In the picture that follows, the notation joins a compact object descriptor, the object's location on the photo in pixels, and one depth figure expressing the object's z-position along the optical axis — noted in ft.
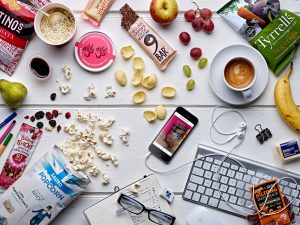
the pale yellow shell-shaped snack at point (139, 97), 5.01
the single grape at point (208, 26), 4.96
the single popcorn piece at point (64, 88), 5.02
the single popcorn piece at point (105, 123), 5.01
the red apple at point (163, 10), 4.85
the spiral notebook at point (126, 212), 4.93
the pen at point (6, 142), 5.04
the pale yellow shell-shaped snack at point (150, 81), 4.97
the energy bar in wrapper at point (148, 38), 4.97
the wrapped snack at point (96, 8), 4.97
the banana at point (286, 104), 4.90
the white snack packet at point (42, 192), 4.77
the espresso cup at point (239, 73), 4.84
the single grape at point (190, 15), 4.96
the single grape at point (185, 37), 4.97
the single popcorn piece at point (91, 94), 5.01
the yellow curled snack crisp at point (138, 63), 5.01
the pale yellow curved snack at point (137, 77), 5.01
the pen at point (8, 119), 5.05
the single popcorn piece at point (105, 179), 5.00
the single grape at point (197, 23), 4.95
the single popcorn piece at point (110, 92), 5.02
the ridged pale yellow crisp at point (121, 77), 4.98
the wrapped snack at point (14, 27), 4.95
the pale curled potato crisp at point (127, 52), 5.01
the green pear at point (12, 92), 4.86
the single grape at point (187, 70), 4.99
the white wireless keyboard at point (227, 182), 4.98
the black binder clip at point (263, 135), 4.98
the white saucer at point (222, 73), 4.93
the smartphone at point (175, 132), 4.99
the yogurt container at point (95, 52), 5.00
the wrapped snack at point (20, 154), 5.01
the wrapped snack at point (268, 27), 4.92
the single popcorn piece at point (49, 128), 5.04
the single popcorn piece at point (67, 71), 5.03
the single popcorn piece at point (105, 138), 5.00
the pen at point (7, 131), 5.04
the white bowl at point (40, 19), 4.87
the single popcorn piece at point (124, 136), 5.01
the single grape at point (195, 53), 4.96
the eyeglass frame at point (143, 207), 4.91
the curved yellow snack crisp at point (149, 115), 5.02
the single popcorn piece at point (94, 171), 4.99
